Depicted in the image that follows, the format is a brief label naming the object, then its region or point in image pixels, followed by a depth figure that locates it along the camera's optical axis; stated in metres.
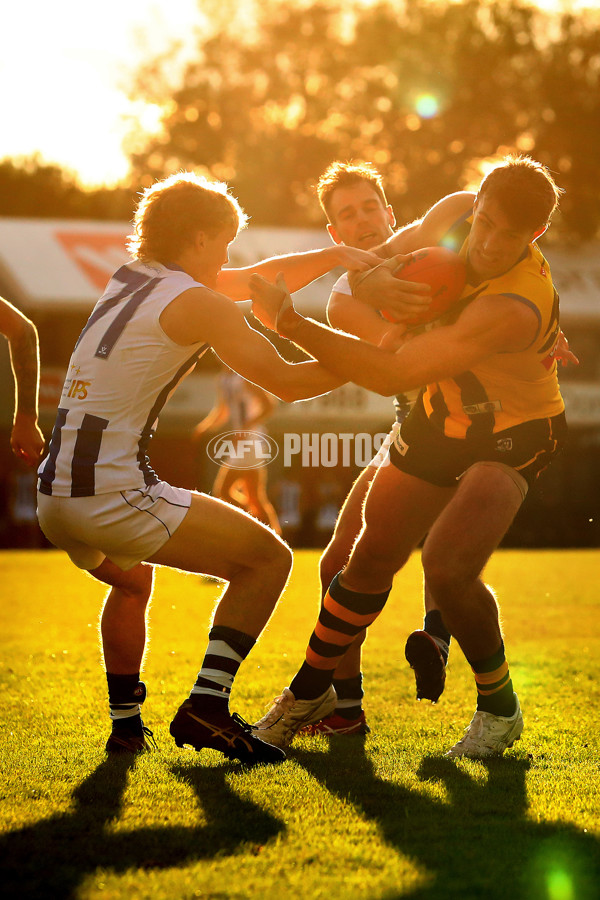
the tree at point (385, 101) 40.47
